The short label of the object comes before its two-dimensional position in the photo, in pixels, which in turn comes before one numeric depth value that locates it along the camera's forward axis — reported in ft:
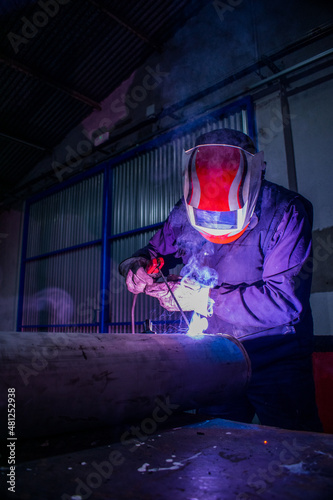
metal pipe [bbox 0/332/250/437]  3.24
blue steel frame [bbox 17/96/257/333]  14.28
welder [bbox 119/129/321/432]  5.71
